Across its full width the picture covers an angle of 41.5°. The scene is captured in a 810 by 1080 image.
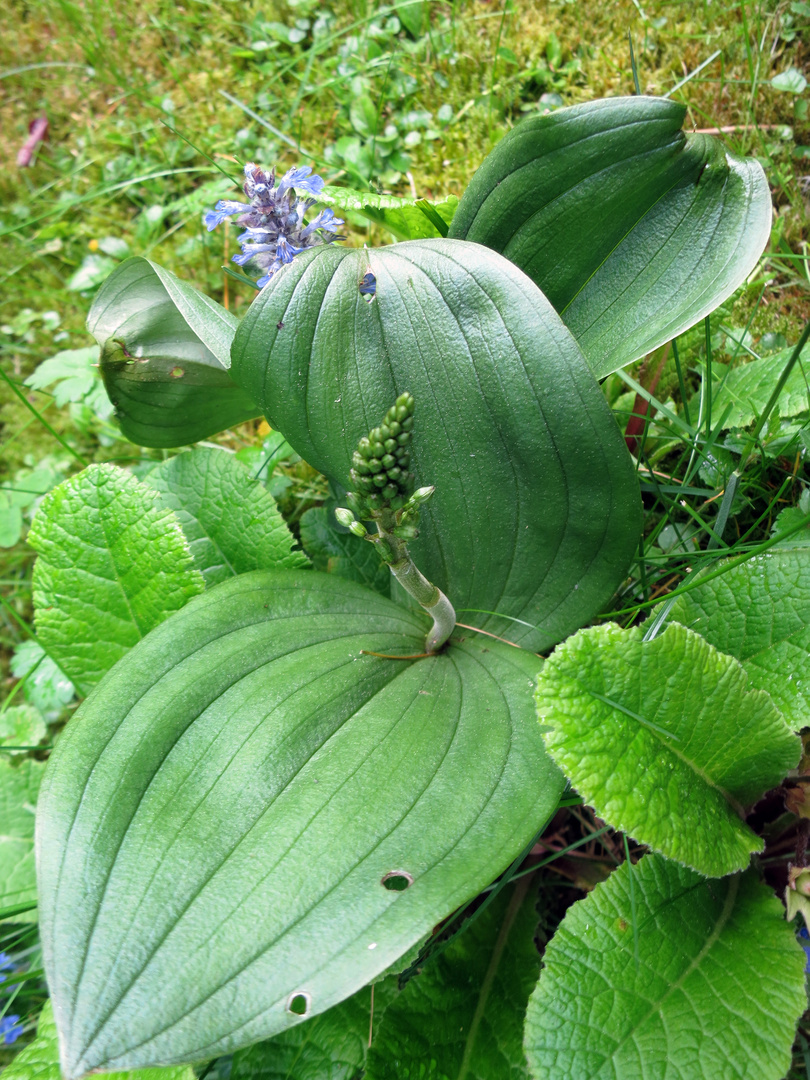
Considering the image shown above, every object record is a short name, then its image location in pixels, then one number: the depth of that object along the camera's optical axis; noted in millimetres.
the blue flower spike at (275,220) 240
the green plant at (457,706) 191
